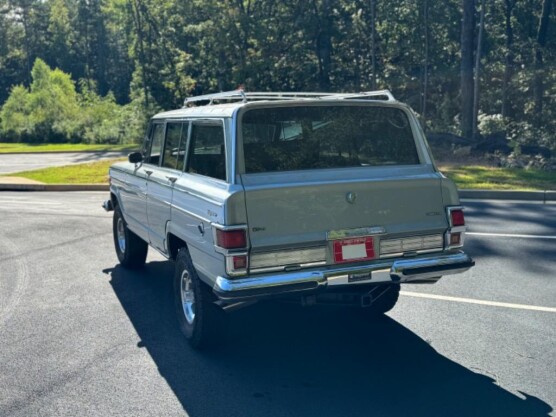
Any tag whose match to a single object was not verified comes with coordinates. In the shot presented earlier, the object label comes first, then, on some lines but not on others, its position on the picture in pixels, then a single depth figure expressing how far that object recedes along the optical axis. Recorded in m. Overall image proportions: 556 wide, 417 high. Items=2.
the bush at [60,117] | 43.22
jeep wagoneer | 4.92
